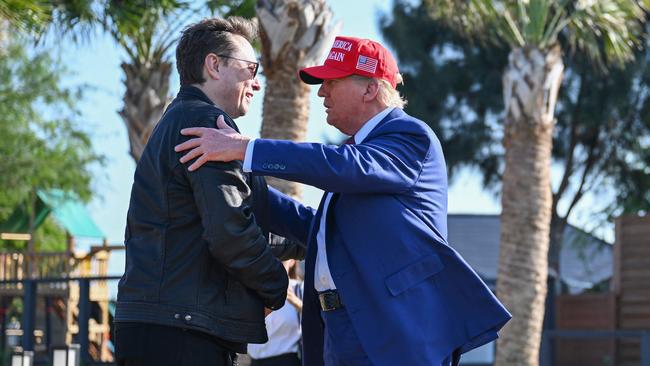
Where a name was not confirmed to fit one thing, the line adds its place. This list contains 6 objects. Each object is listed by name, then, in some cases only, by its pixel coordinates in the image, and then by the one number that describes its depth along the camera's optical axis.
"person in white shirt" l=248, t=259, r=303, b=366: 8.37
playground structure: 18.09
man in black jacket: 3.77
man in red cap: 3.84
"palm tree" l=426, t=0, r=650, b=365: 12.15
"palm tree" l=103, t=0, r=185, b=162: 12.41
